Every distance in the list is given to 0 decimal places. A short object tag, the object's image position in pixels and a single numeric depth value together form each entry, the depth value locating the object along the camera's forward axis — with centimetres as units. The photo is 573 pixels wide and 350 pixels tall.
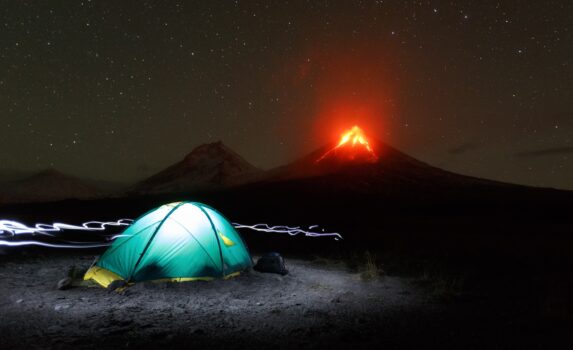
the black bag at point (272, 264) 1130
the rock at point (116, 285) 919
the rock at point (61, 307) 770
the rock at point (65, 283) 921
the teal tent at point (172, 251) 984
